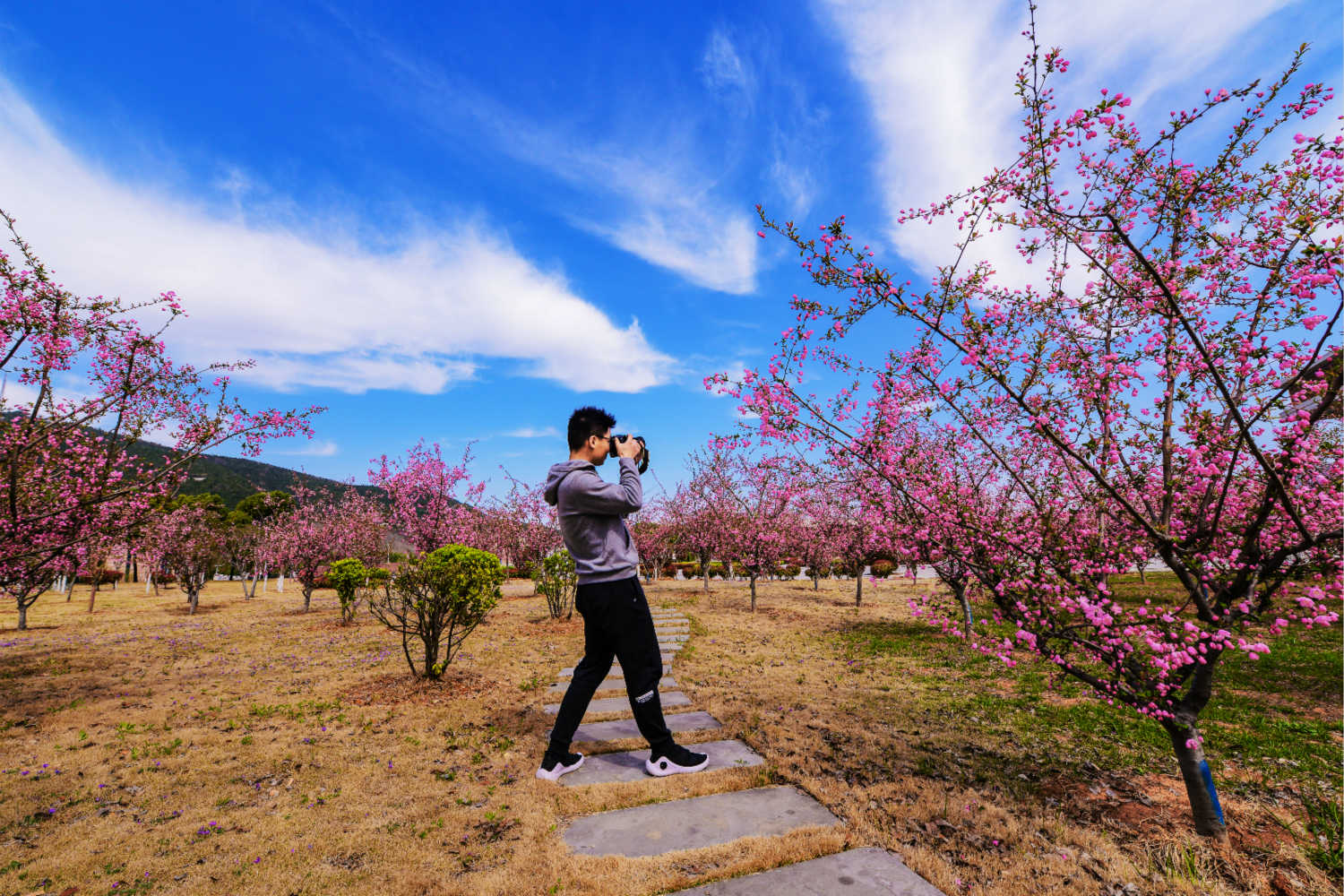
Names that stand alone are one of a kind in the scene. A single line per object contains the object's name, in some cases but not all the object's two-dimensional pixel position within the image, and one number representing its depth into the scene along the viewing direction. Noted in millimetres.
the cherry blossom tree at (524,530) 21984
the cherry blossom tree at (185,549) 18359
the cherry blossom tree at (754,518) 17562
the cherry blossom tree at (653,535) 26188
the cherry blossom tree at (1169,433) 2967
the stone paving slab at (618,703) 5617
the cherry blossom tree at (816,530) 17797
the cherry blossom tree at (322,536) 19156
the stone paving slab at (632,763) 3926
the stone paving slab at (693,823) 3033
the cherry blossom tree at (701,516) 20422
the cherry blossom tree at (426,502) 18281
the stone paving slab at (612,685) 6403
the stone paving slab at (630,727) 4785
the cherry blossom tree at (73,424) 4871
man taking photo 3785
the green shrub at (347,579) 13506
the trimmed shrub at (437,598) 6641
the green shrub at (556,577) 12742
